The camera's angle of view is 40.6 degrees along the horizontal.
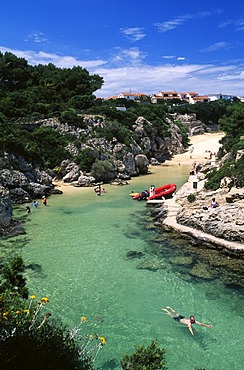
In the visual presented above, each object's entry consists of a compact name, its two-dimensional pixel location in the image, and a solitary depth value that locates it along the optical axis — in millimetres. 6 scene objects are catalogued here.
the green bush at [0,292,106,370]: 6539
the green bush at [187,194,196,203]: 25375
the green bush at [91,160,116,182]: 39156
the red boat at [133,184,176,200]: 30312
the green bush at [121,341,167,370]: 7137
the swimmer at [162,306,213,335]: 11938
